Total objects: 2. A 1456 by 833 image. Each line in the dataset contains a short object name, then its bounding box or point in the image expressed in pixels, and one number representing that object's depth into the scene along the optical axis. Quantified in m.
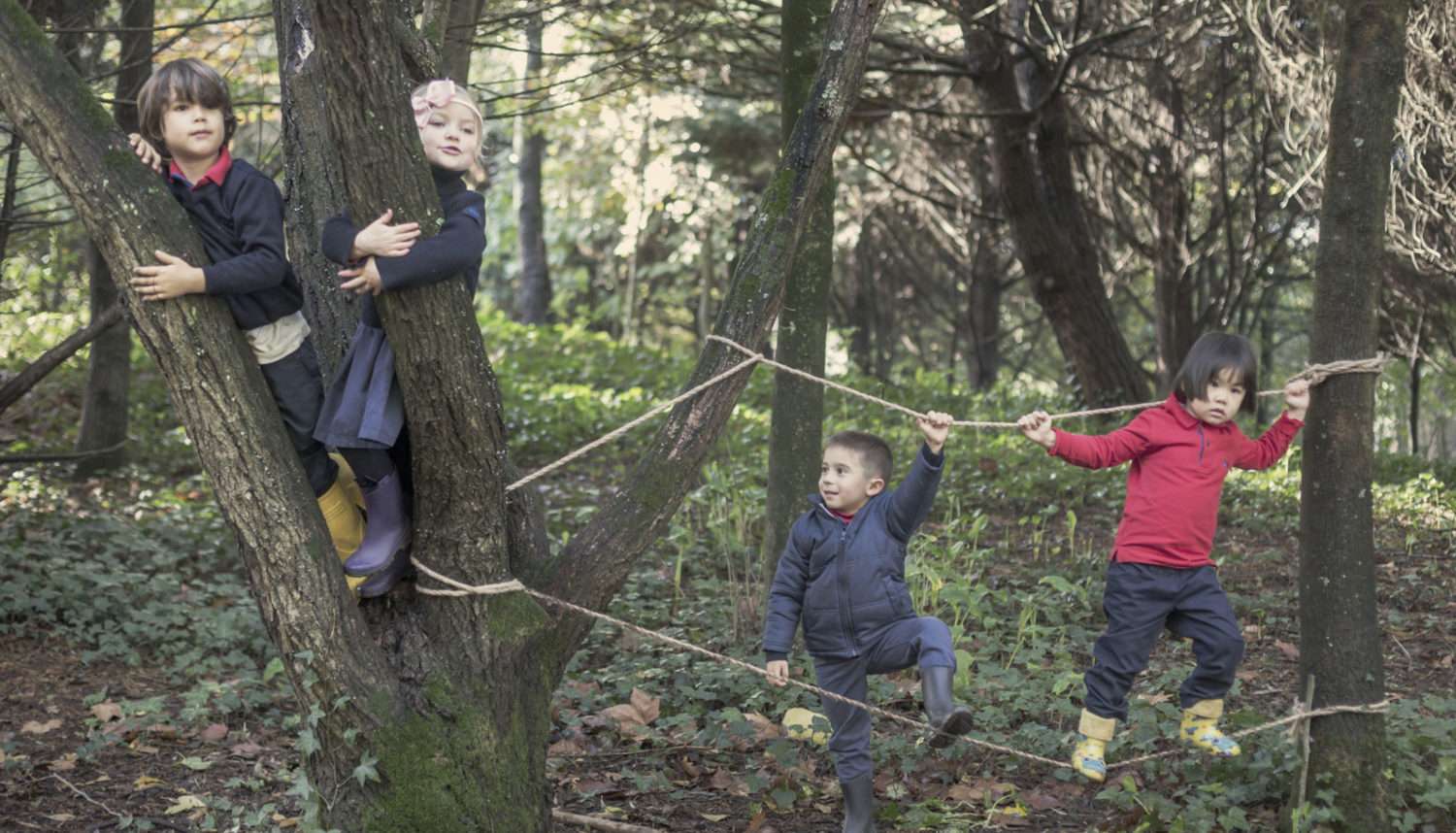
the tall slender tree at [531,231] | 15.82
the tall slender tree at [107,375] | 7.86
